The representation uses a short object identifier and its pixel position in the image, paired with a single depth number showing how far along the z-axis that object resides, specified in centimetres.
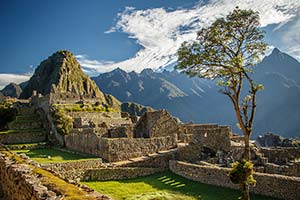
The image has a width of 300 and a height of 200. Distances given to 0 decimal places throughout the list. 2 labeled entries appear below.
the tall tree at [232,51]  1512
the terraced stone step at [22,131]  3897
